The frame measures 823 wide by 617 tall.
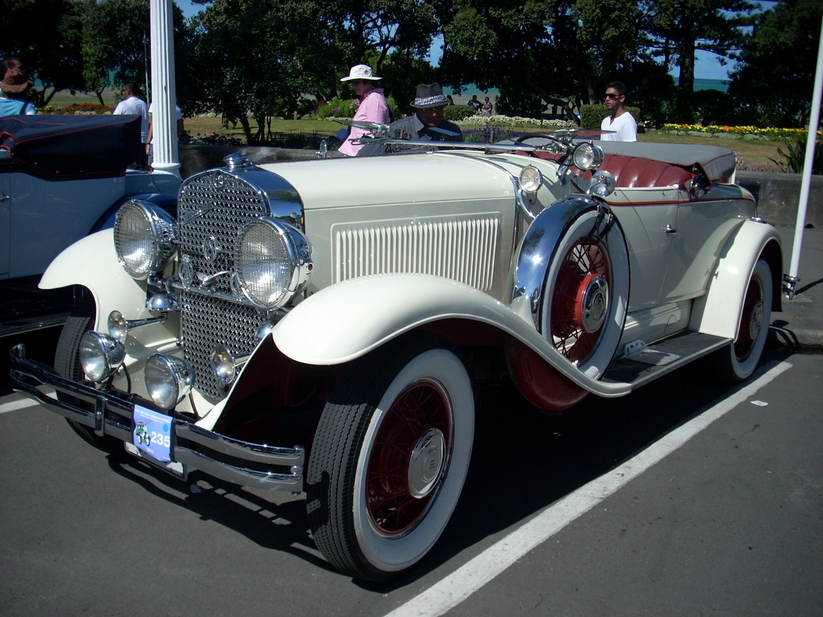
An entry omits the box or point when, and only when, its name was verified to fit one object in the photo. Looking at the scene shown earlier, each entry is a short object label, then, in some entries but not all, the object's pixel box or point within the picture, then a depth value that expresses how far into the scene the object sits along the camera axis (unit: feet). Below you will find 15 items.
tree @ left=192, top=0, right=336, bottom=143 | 41.68
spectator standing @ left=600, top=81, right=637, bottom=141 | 19.98
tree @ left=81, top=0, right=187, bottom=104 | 76.23
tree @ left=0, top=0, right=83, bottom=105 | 90.94
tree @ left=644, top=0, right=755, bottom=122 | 97.96
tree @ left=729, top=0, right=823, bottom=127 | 91.35
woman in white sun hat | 19.53
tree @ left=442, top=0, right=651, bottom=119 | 98.22
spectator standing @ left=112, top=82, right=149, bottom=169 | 29.22
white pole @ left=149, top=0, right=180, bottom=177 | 25.54
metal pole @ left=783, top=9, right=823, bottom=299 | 20.46
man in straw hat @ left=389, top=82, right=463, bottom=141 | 15.01
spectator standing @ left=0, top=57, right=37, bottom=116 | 18.39
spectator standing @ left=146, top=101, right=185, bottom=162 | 31.54
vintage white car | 7.68
